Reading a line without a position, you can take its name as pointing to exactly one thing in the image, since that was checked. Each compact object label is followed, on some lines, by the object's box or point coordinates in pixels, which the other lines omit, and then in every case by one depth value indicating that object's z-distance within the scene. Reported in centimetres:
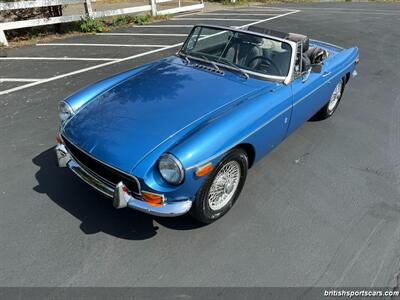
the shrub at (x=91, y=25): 1052
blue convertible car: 283
